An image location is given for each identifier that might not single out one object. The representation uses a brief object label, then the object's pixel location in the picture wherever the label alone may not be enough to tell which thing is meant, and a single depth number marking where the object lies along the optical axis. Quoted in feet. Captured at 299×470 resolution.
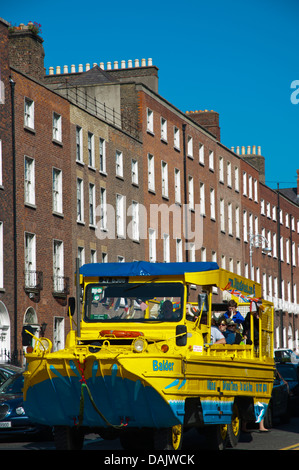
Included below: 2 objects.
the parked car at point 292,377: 90.07
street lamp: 180.95
